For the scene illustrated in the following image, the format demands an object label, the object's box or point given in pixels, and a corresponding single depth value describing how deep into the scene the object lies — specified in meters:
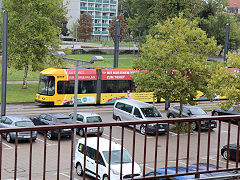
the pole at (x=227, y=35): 33.47
